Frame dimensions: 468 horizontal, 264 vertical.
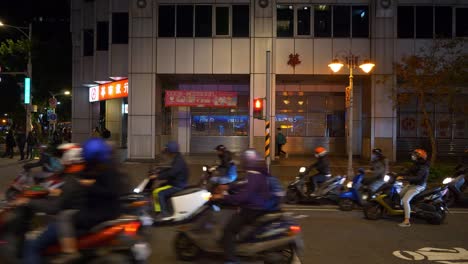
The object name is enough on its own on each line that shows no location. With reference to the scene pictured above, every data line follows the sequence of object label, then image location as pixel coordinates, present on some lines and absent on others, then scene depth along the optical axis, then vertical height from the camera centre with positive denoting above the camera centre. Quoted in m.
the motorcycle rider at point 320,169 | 13.05 -1.09
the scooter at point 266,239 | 6.78 -1.52
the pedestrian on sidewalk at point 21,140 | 27.05 -0.83
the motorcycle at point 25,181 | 10.72 -1.22
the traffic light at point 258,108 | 18.75 +0.63
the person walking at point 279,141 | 28.25 -0.83
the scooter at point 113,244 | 5.35 -1.22
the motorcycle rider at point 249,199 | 6.65 -0.94
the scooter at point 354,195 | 12.43 -1.65
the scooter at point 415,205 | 11.12 -1.69
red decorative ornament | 27.02 +3.38
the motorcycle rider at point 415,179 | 10.90 -1.11
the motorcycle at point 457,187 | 13.49 -1.57
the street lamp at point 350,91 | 18.42 +1.26
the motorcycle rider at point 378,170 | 12.08 -1.02
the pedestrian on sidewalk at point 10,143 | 28.94 -1.04
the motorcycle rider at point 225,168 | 12.03 -1.01
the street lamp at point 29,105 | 29.70 +1.11
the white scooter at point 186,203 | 8.27 -1.25
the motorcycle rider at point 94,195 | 5.36 -0.72
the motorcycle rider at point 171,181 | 9.23 -1.00
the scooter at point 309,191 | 13.09 -1.63
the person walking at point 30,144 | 27.22 -1.04
